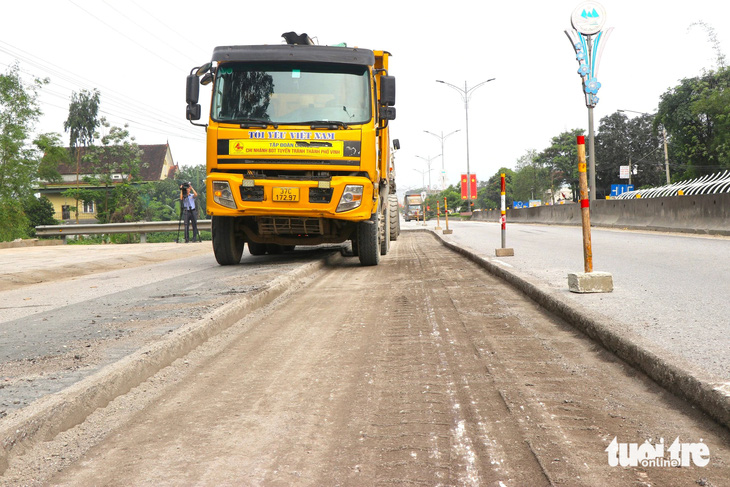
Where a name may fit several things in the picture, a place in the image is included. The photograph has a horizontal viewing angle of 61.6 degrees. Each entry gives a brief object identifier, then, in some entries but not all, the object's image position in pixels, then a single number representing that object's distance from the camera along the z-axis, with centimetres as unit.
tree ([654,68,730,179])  4731
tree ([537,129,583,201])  9662
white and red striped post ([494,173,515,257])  1046
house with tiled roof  6688
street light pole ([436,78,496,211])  4525
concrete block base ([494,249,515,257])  1046
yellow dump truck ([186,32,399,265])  900
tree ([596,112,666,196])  7512
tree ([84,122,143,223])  4516
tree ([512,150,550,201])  10862
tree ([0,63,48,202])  3788
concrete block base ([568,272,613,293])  579
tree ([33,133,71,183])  3925
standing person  1822
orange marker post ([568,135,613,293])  580
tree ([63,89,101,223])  5712
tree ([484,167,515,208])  13018
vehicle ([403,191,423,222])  7319
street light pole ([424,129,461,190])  6116
